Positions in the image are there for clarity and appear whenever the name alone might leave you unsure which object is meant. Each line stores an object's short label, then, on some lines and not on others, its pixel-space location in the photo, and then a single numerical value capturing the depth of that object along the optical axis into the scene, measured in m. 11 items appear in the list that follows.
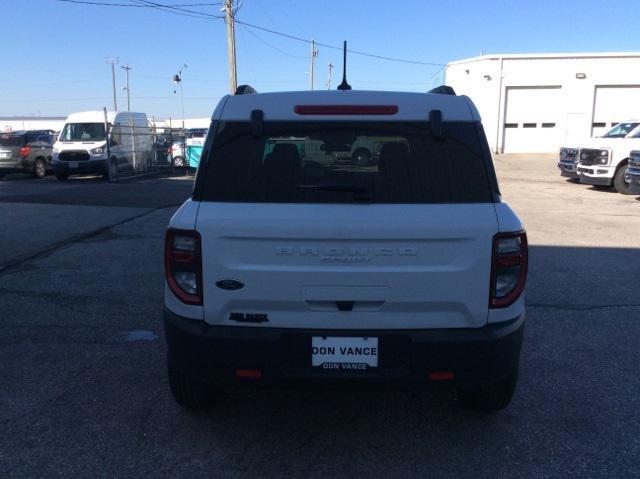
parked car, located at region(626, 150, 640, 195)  14.48
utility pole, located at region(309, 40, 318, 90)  55.37
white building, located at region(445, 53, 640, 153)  33.56
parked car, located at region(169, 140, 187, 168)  26.08
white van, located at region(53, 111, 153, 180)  19.86
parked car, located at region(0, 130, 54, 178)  20.95
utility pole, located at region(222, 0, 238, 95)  24.89
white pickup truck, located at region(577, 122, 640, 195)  16.66
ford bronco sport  2.76
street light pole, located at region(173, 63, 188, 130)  42.91
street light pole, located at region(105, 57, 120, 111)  89.50
